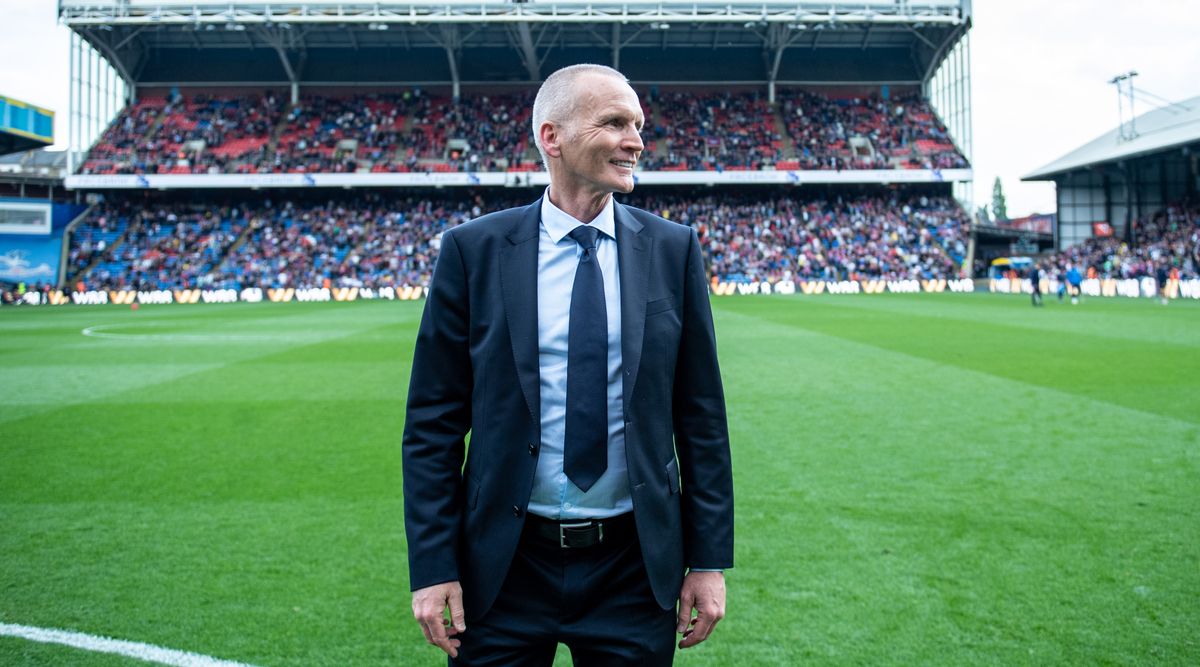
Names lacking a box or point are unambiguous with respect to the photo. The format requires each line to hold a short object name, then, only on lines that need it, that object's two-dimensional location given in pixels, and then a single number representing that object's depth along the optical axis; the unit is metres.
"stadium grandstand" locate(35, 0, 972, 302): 46.78
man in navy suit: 2.35
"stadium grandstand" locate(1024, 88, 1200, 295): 40.91
